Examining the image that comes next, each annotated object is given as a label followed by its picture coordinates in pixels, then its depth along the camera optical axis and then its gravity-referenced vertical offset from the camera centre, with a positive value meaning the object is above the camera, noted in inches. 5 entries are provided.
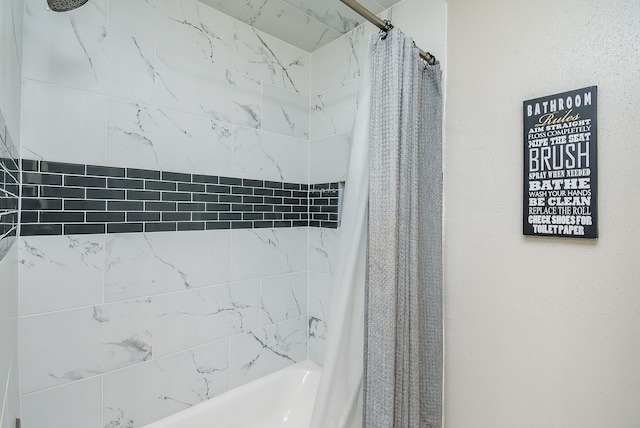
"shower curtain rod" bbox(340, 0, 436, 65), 38.6 +26.5
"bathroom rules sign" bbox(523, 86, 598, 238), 38.7 +7.3
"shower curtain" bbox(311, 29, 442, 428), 39.4 -5.8
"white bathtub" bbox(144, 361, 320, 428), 55.6 -37.0
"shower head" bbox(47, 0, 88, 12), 37.1 +25.6
